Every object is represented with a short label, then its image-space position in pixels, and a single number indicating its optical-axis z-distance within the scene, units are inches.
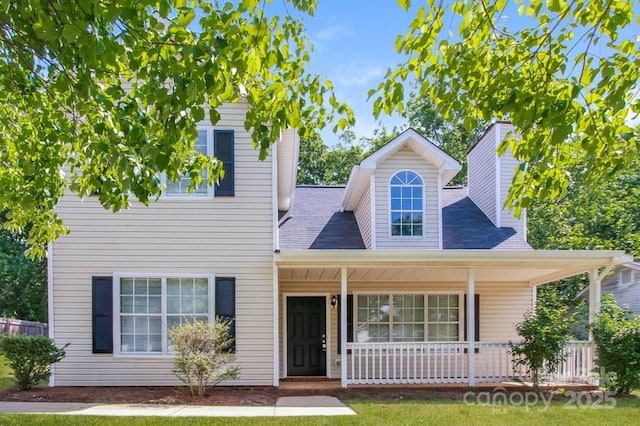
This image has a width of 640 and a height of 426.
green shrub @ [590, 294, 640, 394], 360.2
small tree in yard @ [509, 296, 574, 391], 369.7
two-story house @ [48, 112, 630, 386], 388.2
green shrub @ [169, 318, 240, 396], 343.0
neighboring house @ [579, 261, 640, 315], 719.1
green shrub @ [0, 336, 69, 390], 347.9
